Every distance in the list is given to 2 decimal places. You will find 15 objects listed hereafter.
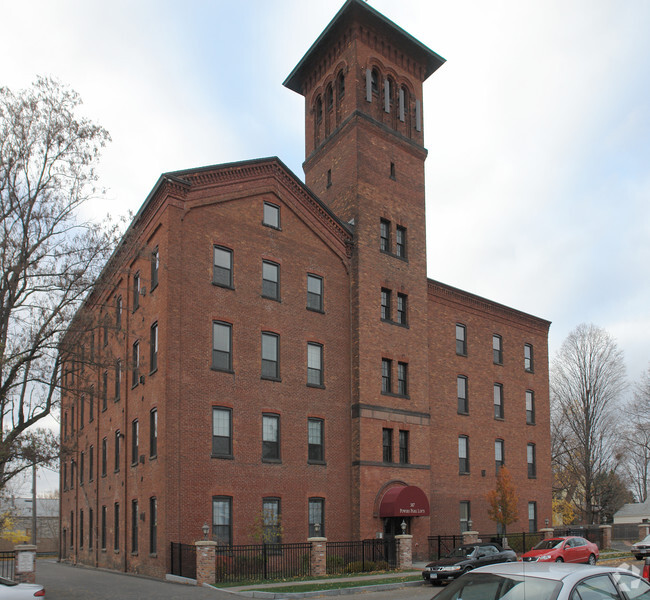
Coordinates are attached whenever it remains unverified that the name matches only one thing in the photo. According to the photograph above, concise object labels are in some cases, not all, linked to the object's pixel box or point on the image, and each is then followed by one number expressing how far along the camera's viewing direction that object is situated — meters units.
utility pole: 50.78
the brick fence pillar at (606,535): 42.81
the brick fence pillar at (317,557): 25.03
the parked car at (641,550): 33.28
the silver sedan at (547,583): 7.18
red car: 26.55
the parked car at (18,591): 14.12
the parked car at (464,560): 23.88
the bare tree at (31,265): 21.48
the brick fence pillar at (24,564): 20.91
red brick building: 27.08
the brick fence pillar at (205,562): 22.59
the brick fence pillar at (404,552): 28.48
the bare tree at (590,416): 54.78
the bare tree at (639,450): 65.69
